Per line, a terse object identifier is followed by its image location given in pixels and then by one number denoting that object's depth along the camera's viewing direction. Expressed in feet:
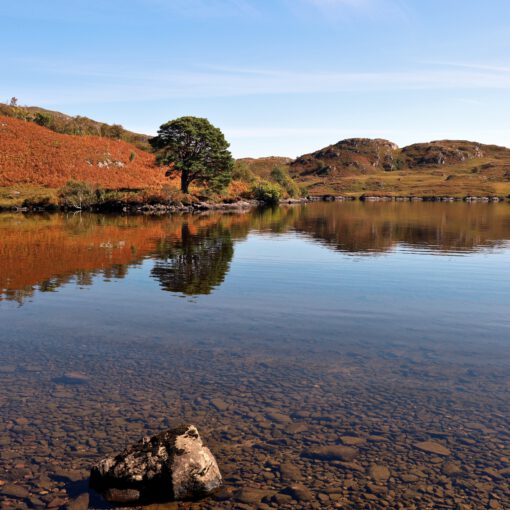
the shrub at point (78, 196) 325.42
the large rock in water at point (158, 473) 28.30
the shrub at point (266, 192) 469.98
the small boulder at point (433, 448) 33.68
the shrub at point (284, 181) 616.39
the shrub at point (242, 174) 510.17
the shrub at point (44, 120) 458.50
